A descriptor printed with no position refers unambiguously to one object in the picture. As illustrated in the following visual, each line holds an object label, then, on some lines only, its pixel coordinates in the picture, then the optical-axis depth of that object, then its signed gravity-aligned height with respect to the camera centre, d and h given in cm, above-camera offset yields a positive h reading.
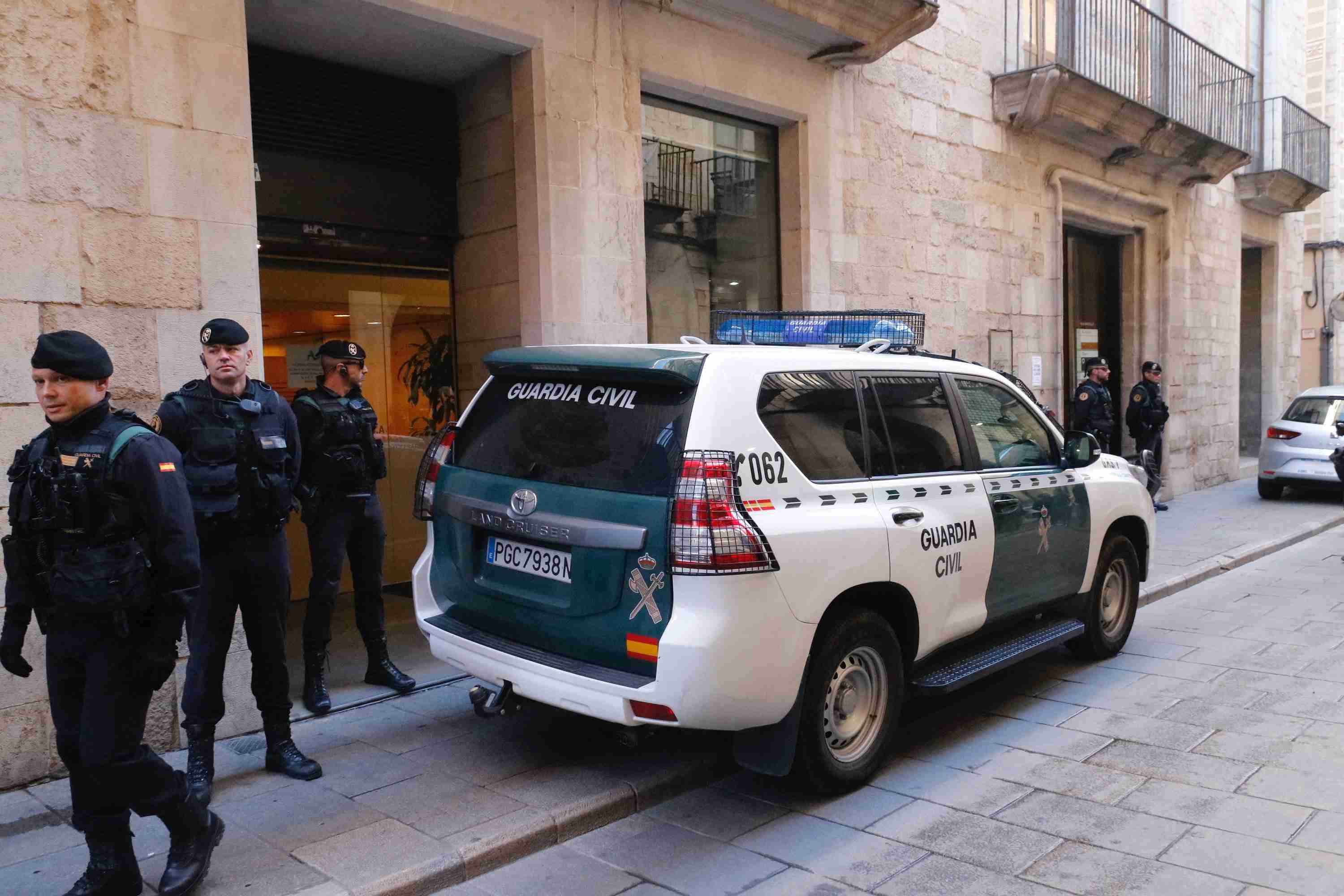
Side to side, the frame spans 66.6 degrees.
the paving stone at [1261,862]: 353 -172
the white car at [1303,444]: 1329 -82
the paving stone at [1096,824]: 386 -172
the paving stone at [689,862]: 363 -173
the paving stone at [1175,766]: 448 -173
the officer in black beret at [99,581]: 314 -53
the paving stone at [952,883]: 351 -172
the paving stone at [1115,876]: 349 -172
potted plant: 793 +20
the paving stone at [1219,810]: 399 -173
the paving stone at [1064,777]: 438 -173
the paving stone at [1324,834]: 380 -172
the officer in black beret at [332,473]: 525 -36
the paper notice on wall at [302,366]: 739 +29
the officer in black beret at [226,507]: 402 -40
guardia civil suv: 368 -58
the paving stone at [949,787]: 430 -173
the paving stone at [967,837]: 378 -173
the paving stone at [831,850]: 368 -172
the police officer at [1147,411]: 1301 -33
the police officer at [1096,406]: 1219 -23
